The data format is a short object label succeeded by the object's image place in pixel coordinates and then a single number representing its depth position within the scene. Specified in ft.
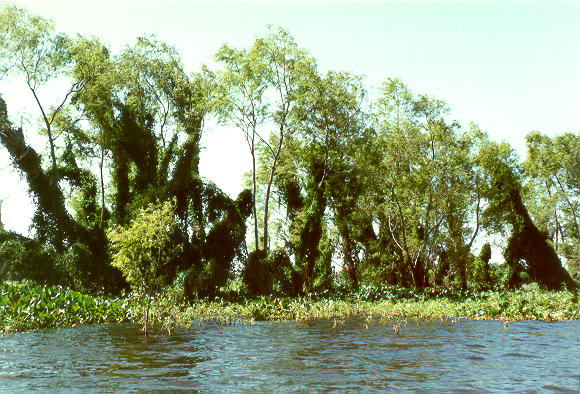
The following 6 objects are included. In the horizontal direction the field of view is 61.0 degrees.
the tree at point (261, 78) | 103.76
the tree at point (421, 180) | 103.65
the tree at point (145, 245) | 50.16
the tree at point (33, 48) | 98.12
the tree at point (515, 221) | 112.27
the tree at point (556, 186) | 131.75
